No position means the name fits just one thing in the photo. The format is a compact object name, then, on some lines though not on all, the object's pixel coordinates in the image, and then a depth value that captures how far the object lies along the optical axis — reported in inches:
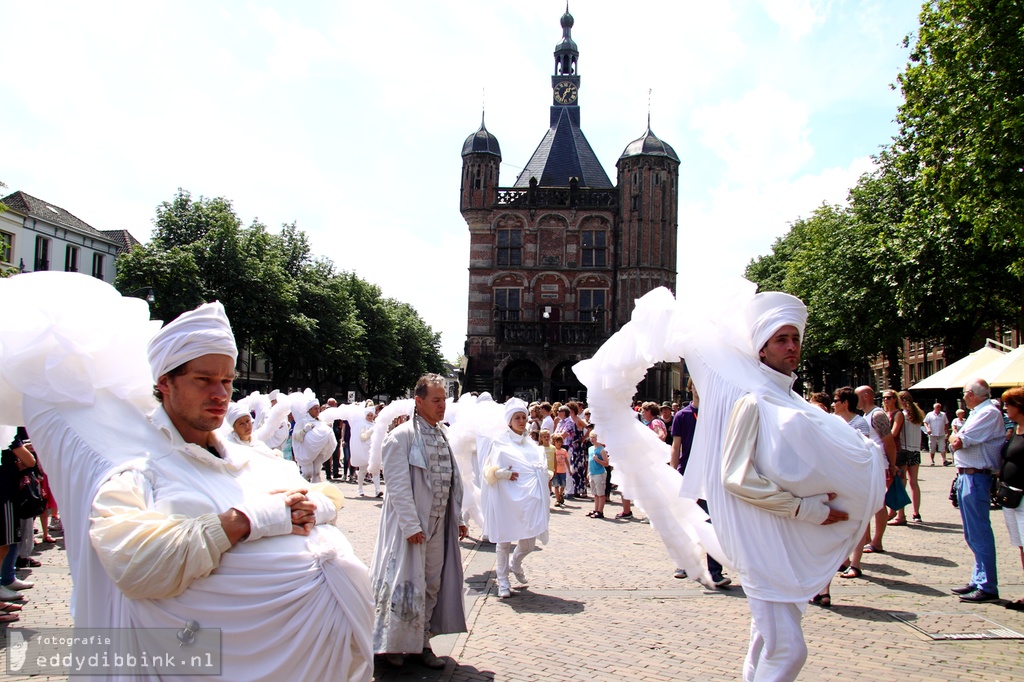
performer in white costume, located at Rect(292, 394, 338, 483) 582.9
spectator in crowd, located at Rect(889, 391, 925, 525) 453.7
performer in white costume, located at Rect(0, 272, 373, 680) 91.7
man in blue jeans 295.7
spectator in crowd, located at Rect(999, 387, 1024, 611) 277.4
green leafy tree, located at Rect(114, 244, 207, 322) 1501.0
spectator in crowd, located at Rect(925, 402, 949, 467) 1042.1
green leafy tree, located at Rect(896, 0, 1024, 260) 697.0
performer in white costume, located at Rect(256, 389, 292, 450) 607.5
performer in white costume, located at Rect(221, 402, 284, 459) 320.1
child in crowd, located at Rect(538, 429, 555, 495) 585.6
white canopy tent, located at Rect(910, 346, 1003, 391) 738.8
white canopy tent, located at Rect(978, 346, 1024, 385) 570.4
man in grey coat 208.5
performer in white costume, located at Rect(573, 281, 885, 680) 150.7
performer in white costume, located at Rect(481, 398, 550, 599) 314.0
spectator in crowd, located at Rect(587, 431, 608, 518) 538.0
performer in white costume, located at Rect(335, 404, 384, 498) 651.5
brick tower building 2011.6
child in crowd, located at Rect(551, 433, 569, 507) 617.3
